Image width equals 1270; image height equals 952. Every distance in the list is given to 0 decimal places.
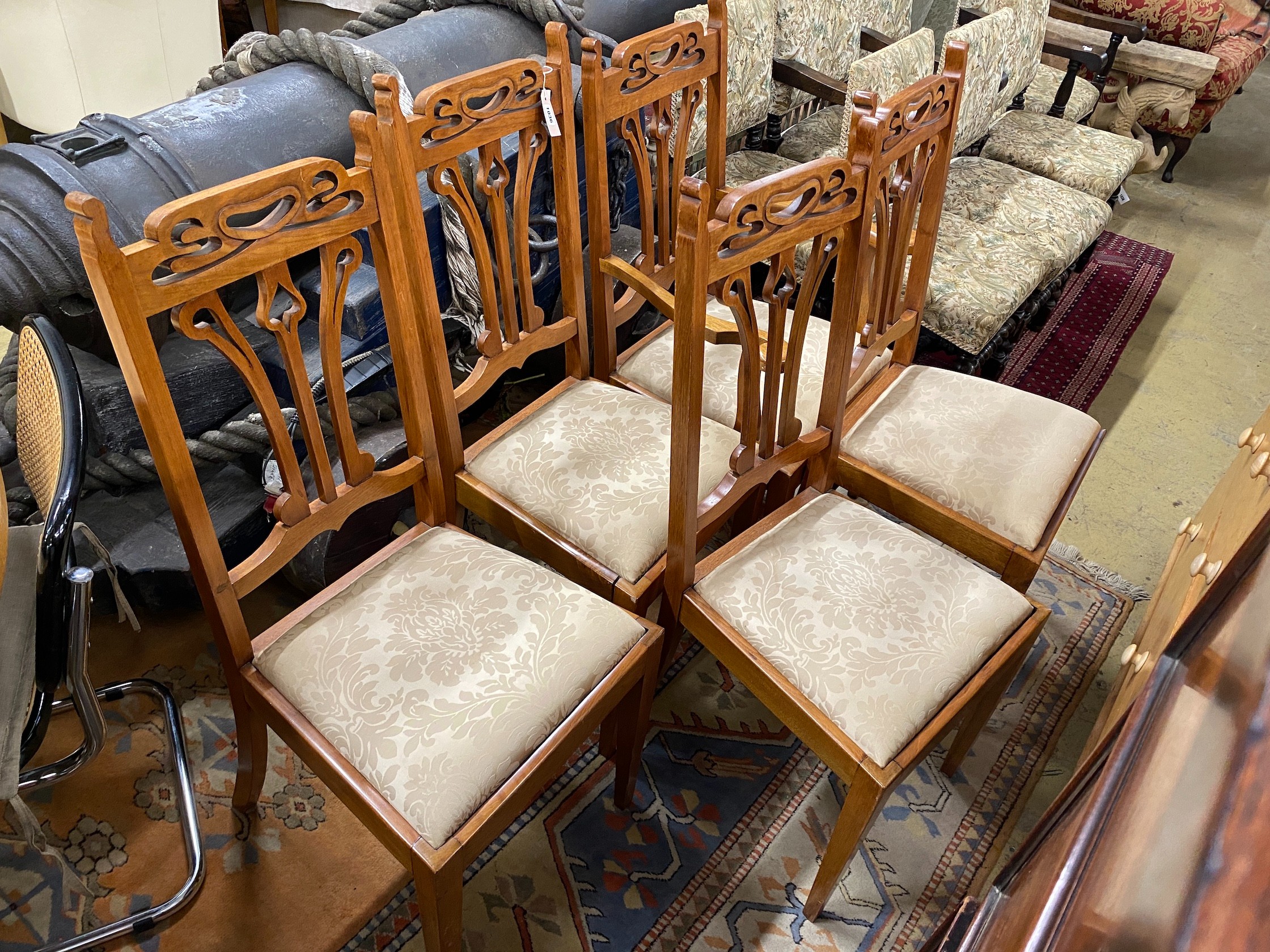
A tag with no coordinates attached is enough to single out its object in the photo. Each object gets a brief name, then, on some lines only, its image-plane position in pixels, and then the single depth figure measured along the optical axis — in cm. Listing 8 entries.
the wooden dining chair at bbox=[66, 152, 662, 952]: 93
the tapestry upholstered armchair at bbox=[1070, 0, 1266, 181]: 338
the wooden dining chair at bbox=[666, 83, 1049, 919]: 104
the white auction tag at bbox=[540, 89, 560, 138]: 127
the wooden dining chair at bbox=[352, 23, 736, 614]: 117
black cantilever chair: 90
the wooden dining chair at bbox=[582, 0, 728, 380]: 138
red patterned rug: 241
